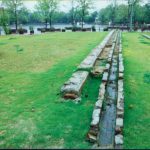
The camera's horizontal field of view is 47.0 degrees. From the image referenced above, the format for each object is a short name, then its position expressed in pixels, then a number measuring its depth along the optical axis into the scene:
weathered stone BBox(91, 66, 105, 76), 6.84
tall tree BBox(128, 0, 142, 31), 37.33
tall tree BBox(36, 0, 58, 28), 39.24
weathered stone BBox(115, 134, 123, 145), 3.32
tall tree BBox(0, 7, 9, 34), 24.90
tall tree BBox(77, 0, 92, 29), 40.35
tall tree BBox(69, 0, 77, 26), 41.10
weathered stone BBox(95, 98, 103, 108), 4.36
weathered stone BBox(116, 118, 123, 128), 3.74
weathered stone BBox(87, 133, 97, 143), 3.43
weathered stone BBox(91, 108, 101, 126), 3.71
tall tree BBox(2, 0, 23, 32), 35.14
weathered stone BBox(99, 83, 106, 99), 4.99
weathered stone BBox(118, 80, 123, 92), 5.40
